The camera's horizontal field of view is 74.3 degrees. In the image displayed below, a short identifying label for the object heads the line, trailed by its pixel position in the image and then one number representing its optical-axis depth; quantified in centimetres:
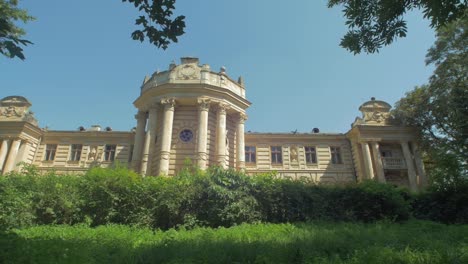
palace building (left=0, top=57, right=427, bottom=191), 2627
